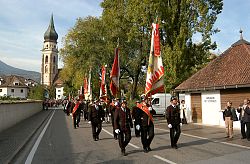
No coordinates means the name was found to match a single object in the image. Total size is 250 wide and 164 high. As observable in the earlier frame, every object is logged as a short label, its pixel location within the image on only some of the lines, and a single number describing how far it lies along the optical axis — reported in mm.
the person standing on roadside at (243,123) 12822
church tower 137900
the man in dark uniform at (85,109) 24231
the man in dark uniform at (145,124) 9883
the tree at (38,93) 65250
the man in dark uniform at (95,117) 13088
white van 31016
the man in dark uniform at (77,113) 18722
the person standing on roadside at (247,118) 12453
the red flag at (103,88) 22503
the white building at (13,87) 103750
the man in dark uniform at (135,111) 10365
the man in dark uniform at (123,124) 9484
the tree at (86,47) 35438
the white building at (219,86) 17094
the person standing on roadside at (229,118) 13039
